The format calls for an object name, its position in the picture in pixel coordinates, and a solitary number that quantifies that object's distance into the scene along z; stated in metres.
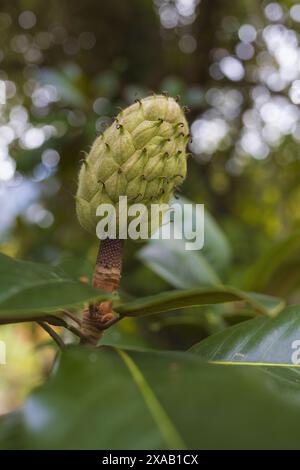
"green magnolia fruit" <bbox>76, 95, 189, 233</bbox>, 0.33
